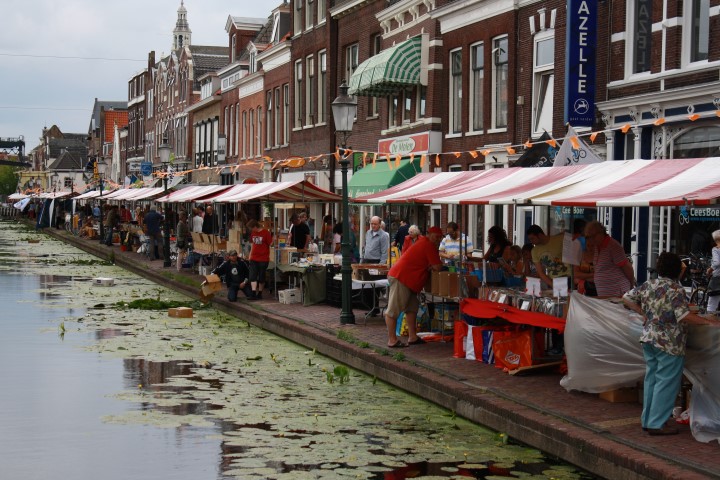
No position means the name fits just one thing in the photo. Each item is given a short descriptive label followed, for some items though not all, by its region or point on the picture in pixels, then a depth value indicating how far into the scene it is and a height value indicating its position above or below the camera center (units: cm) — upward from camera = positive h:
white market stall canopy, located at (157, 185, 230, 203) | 2942 +32
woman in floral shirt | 930 -110
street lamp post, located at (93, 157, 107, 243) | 5138 +153
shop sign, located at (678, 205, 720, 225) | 1865 -10
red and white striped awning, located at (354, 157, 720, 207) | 1016 +24
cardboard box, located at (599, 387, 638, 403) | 1090 -185
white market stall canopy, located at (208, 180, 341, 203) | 2417 +27
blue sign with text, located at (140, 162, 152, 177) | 5416 +178
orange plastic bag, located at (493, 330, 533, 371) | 1280 -167
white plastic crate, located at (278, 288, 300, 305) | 2173 -176
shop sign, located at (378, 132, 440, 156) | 2944 +175
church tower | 9168 +1460
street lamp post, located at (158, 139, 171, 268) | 3362 -120
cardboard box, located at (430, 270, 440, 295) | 1551 -107
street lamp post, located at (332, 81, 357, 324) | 1800 +21
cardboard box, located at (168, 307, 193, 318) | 2064 -200
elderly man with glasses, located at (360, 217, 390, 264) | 2234 -80
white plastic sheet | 966 -135
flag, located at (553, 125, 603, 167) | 1733 +84
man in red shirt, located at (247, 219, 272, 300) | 2284 -106
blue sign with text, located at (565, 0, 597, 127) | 2112 +277
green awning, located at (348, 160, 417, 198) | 2962 +82
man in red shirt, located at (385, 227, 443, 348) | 1504 -102
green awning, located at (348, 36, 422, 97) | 2991 +379
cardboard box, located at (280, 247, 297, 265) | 2315 -101
